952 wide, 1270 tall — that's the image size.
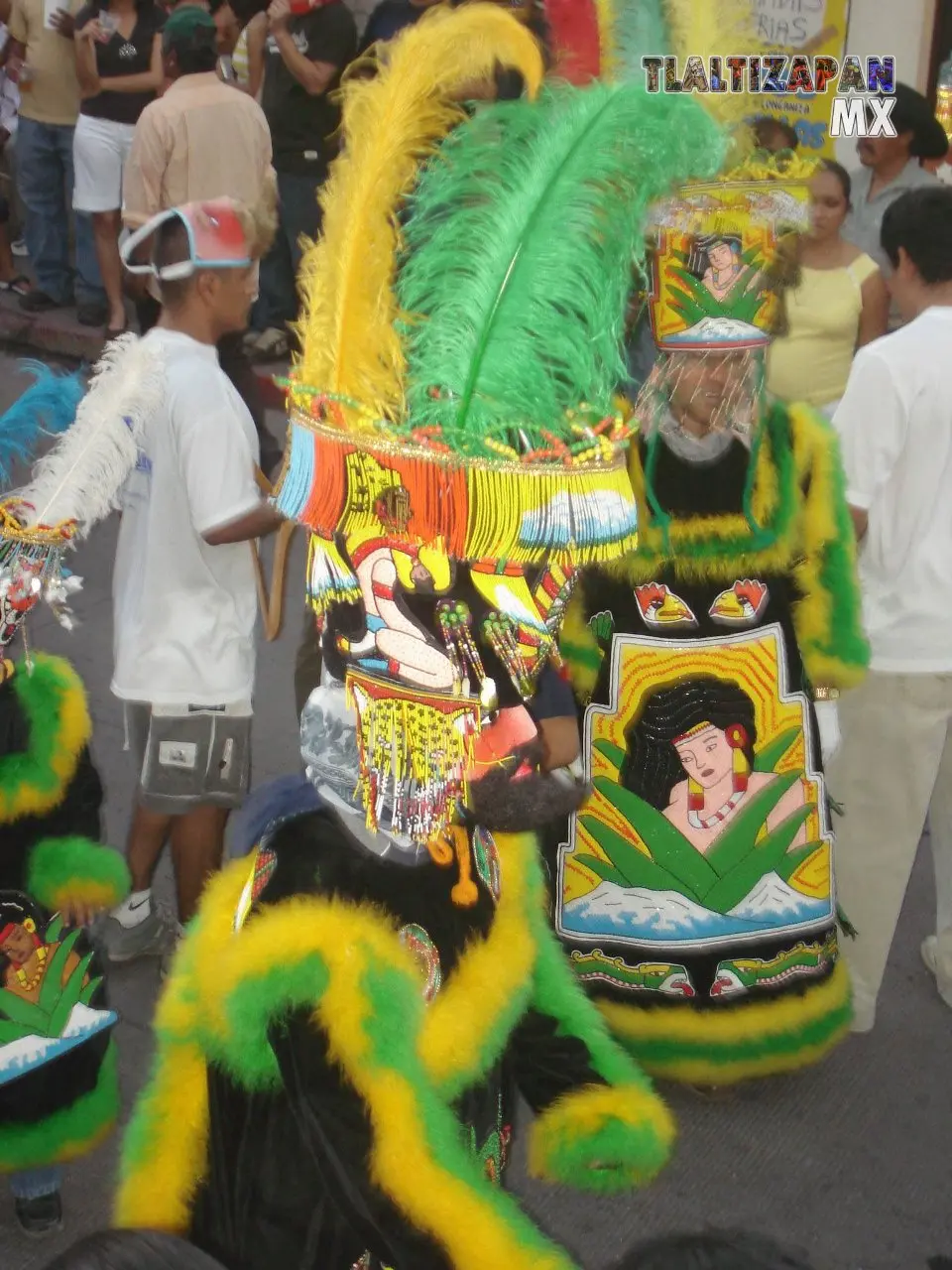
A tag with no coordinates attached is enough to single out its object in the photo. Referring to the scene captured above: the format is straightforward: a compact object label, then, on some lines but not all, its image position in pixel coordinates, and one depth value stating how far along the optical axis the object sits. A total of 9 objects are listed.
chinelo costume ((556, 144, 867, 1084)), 2.96
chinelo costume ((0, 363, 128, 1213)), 2.57
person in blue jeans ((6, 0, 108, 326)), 7.90
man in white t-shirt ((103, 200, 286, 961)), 3.05
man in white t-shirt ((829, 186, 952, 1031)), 3.08
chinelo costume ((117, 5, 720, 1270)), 1.60
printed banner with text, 7.07
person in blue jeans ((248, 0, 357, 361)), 6.81
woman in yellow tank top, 4.66
